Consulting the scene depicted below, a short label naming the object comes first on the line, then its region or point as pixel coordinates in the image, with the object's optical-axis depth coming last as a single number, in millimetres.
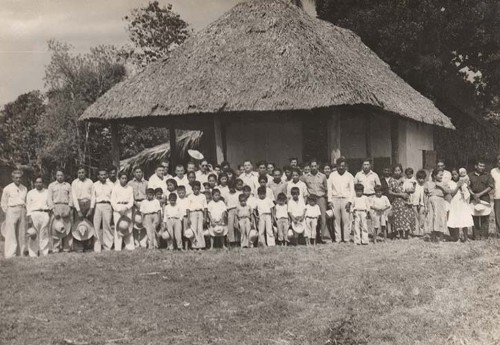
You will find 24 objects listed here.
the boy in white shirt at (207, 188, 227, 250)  9328
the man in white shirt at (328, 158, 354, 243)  9719
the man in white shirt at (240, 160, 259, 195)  10117
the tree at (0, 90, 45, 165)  26781
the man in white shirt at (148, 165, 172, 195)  9922
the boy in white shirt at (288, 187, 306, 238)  9469
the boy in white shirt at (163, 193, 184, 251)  9305
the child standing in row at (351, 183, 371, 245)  9453
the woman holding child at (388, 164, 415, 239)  9750
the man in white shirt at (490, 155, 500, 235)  9383
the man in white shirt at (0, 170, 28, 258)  9135
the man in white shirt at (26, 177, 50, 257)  9164
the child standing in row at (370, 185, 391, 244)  9625
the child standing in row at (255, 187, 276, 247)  9414
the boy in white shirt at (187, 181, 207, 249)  9336
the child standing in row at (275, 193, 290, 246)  9477
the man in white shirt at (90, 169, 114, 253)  9469
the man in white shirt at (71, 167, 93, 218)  9484
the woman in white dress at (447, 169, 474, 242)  9203
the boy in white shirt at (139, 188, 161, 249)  9445
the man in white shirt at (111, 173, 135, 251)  9457
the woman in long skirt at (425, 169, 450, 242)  9344
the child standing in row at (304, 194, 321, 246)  9531
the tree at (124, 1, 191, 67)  25516
